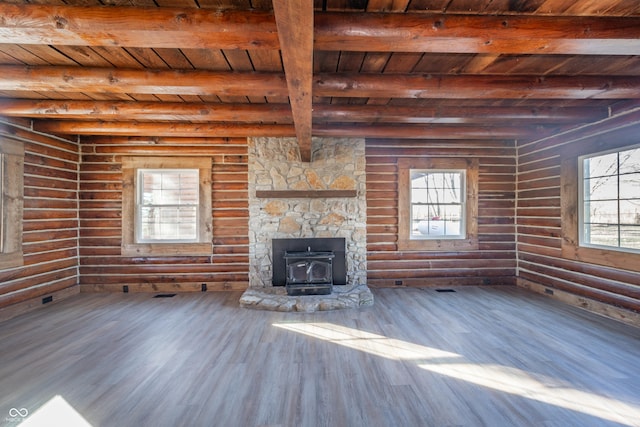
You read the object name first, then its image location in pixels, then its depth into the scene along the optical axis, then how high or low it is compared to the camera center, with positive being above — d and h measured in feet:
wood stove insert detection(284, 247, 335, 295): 14.48 -3.35
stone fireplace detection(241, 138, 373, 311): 16.39 +0.93
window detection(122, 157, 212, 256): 16.39 +0.44
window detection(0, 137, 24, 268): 12.48 +0.57
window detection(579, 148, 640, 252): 11.71 +0.61
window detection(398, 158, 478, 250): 17.16 +0.59
